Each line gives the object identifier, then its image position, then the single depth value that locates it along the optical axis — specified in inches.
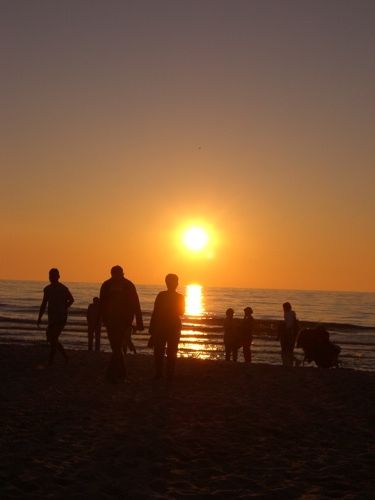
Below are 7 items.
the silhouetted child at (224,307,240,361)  807.1
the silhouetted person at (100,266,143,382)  457.7
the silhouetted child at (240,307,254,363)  776.3
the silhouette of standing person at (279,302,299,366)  743.1
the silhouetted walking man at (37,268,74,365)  548.2
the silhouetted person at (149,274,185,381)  461.7
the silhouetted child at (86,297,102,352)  824.8
